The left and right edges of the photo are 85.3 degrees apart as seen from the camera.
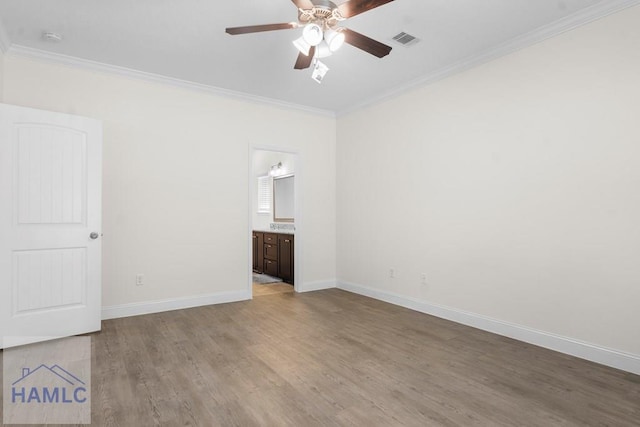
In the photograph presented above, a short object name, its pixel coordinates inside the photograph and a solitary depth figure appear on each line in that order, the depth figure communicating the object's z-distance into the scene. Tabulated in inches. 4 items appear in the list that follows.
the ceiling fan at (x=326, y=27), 88.4
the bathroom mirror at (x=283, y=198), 272.7
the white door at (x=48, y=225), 121.3
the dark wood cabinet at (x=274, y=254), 229.8
